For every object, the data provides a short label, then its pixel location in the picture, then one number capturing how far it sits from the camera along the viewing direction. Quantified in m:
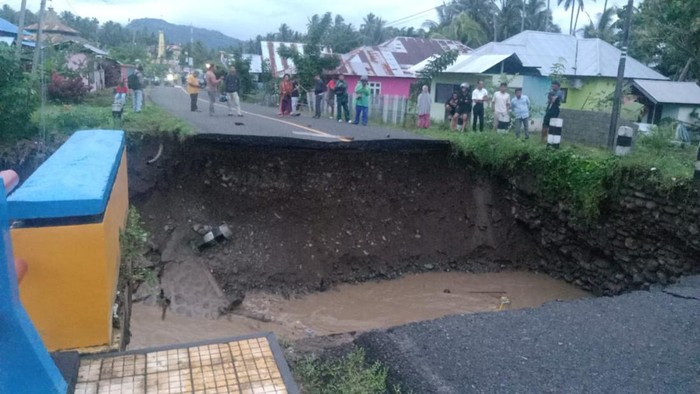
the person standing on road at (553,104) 12.68
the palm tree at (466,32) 35.78
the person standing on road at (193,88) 16.40
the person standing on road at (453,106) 14.84
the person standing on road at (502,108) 13.65
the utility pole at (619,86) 11.36
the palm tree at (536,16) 40.22
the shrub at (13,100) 11.84
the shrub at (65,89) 17.28
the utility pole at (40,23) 12.07
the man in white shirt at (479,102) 14.26
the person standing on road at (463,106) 14.66
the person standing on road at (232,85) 15.17
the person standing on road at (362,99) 16.30
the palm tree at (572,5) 42.54
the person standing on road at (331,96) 19.00
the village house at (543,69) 18.75
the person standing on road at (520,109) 13.32
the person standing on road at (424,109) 15.84
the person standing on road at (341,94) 17.00
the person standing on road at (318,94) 18.19
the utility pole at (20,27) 12.76
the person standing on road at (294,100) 19.09
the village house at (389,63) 28.98
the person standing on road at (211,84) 15.25
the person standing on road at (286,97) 18.20
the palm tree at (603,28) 37.64
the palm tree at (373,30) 52.79
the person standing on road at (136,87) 15.11
